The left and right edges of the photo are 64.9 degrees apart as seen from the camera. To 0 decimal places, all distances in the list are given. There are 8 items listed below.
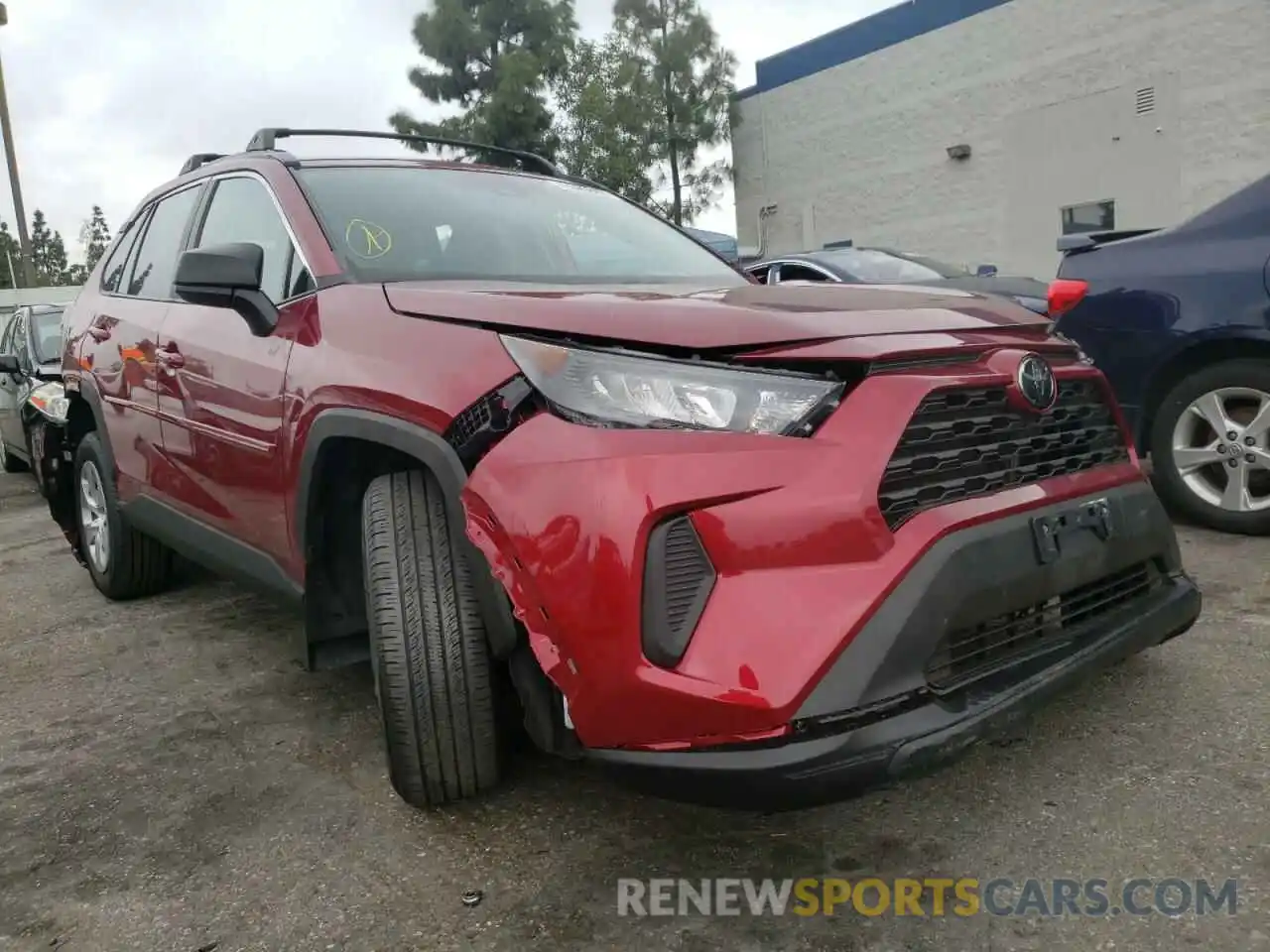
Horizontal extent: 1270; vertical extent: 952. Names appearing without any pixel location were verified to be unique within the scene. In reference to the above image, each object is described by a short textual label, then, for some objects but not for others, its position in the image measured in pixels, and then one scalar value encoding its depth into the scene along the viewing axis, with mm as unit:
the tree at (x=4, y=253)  64600
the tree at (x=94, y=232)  81000
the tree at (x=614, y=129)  25500
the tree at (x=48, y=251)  81000
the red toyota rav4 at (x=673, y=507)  1654
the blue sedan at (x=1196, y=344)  3861
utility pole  19078
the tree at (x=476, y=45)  29188
